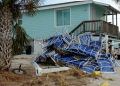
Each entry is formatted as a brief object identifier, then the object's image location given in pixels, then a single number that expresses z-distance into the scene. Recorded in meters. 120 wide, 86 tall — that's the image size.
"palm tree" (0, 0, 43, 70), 5.71
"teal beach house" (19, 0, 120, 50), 14.42
